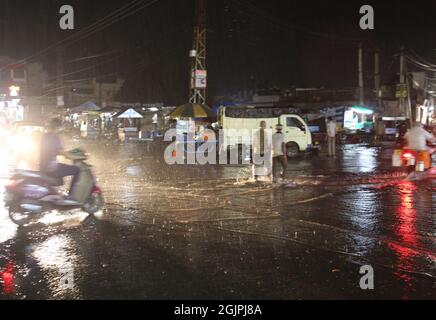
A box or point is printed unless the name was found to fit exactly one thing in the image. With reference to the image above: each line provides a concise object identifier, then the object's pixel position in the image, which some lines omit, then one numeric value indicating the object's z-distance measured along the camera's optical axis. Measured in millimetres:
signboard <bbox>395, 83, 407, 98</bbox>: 35134
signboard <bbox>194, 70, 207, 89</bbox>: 32031
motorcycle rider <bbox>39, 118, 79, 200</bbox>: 8422
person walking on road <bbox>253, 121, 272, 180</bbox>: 13391
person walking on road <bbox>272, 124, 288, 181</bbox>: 13328
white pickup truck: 21500
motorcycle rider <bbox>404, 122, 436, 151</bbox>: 13656
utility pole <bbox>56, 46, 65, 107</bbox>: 52594
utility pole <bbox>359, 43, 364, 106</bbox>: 37781
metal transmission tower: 29766
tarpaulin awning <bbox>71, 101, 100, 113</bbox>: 49750
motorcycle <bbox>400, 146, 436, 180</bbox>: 13703
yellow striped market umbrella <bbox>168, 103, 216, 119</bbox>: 28844
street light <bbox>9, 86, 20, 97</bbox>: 41875
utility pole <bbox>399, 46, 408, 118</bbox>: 35156
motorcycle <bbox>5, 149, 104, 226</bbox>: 8133
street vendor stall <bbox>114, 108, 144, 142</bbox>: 38438
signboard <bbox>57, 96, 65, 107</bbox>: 47500
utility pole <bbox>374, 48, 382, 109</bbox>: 40875
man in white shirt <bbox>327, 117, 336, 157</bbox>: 21922
